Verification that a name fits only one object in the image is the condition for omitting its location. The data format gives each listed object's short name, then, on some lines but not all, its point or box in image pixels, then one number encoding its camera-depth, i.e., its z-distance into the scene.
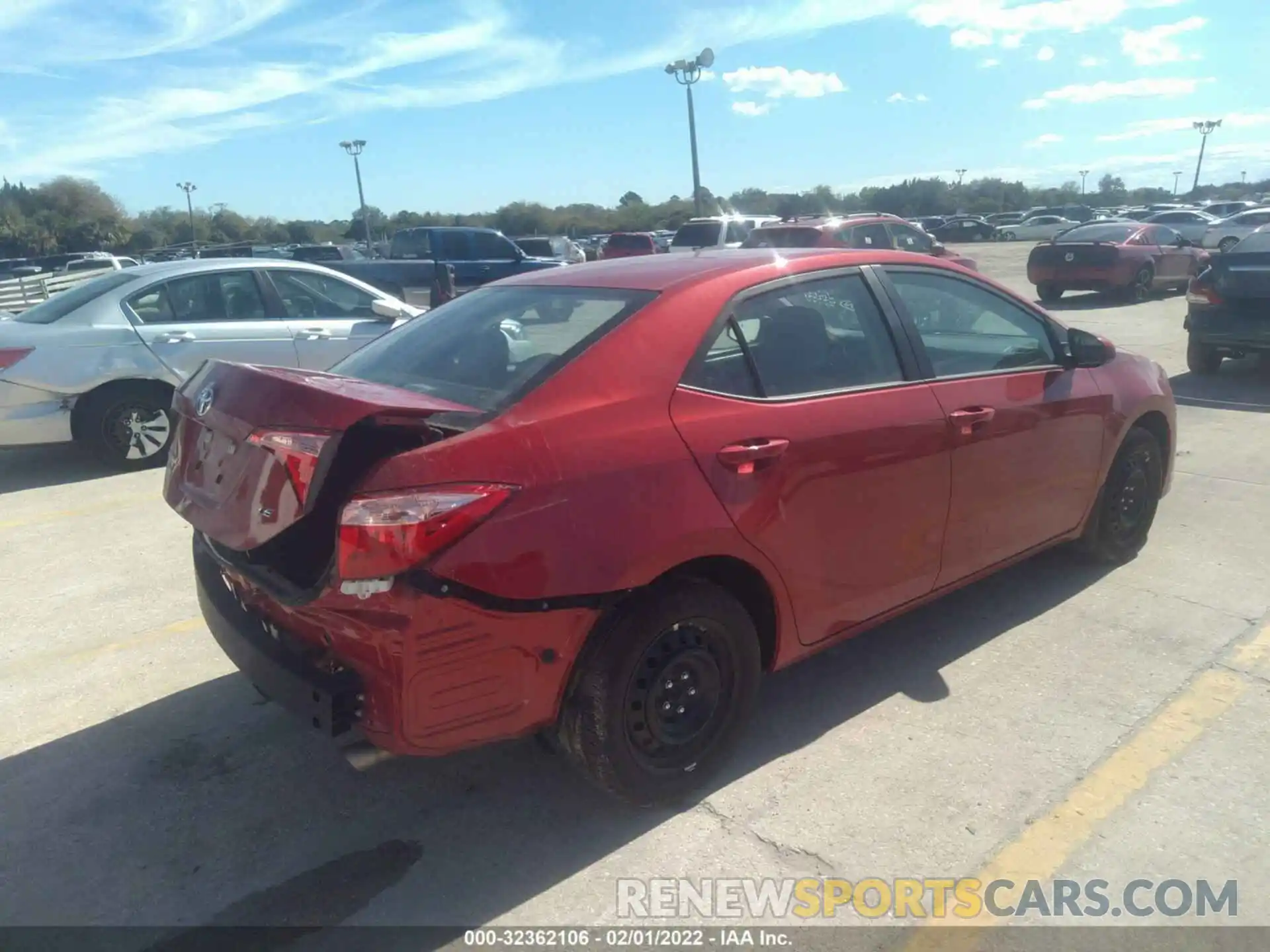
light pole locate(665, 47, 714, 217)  25.61
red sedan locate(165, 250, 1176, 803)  2.54
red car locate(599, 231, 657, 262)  22.28
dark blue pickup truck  18.45
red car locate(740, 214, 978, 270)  14.43
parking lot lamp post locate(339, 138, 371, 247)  45.78
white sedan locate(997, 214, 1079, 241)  47.03
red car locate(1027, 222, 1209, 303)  17.64
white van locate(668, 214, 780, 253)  19.34
